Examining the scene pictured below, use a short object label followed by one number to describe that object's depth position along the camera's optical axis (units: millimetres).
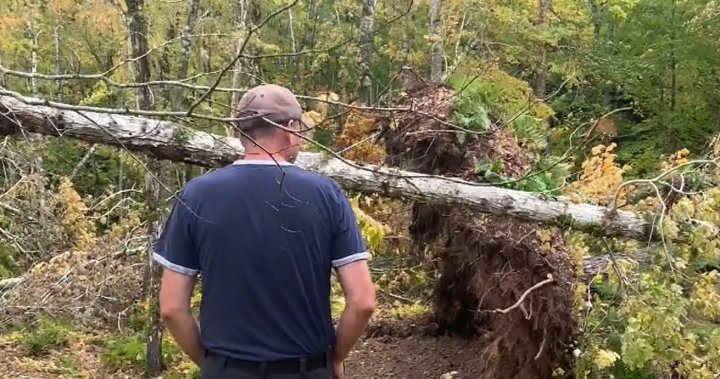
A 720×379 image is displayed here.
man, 2426
